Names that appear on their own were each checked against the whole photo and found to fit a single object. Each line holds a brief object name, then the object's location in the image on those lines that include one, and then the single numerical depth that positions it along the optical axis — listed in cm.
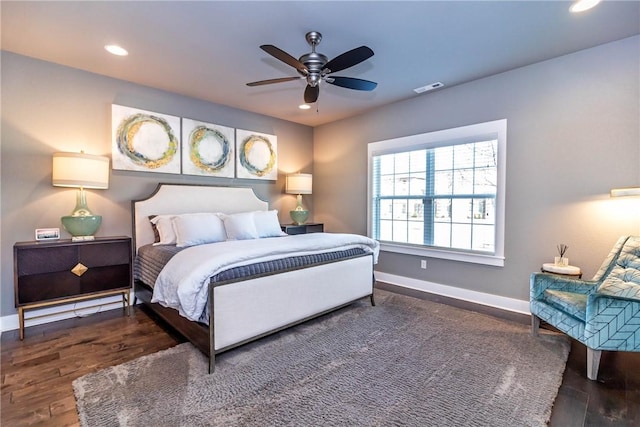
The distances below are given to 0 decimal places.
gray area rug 167
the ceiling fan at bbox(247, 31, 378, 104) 220
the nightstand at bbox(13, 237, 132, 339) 269
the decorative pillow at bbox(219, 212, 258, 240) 354
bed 213
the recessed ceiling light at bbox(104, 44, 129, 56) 274
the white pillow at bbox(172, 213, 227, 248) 329
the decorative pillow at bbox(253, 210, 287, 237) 383
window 348
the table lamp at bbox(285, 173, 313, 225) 497
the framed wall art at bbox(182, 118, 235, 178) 407
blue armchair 193
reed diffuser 288
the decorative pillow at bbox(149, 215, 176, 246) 344
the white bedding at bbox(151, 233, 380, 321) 205
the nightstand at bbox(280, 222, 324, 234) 470
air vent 366
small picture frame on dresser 303
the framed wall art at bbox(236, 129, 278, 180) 462
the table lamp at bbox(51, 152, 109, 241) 289
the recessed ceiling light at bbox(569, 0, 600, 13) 213
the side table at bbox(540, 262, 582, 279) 271
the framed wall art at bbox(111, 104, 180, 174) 351
